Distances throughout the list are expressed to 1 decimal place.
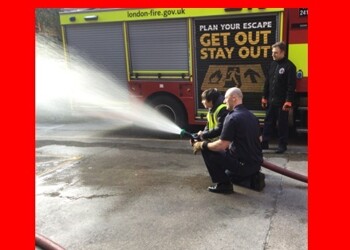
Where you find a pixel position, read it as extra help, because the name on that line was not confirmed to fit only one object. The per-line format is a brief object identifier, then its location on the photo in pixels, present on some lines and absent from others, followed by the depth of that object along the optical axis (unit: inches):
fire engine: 258.1
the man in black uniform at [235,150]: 165.0
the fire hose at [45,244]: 127.2
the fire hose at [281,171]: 185.3
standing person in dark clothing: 231.9
